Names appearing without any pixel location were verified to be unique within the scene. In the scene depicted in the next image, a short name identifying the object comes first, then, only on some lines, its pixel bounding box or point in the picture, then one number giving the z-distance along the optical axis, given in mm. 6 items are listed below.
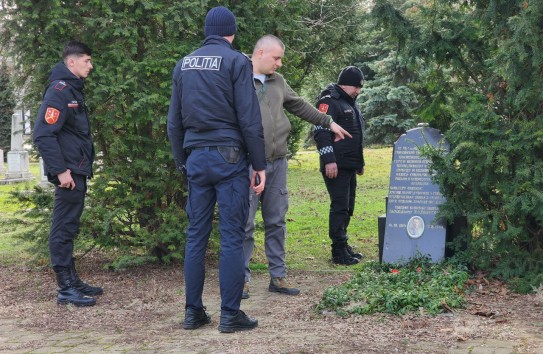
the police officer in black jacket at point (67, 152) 6477
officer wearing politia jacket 5453
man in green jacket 6617
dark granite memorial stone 7207
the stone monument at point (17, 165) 23945
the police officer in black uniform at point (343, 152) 8211
